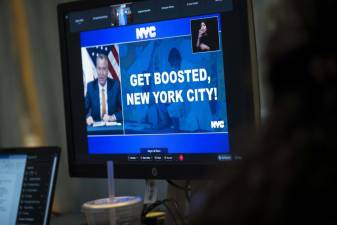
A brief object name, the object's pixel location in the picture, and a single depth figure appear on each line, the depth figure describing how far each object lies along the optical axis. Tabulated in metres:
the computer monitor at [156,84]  1.44
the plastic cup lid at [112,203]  1.54
